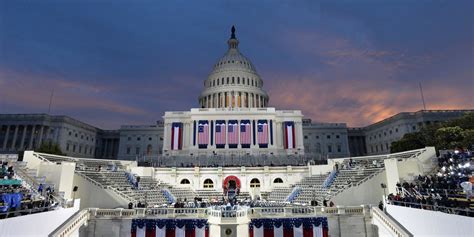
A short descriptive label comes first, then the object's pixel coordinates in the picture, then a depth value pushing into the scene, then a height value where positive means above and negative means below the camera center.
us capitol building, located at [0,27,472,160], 77.06 +16.41
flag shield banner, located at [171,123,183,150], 77.06 +12.50
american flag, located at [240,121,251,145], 76.62 +13.47
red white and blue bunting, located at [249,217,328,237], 26.77 -4.60
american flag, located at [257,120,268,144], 76.81 +13.51
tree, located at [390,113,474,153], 45.47 +8.05
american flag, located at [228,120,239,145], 76.81 +13.49
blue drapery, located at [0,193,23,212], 19.39 -1.33
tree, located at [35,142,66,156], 66.68 +8.04
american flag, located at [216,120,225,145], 76.56 +13.51
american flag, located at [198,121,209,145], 76.55 +13.19
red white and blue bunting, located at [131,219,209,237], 26.91 -4.60
